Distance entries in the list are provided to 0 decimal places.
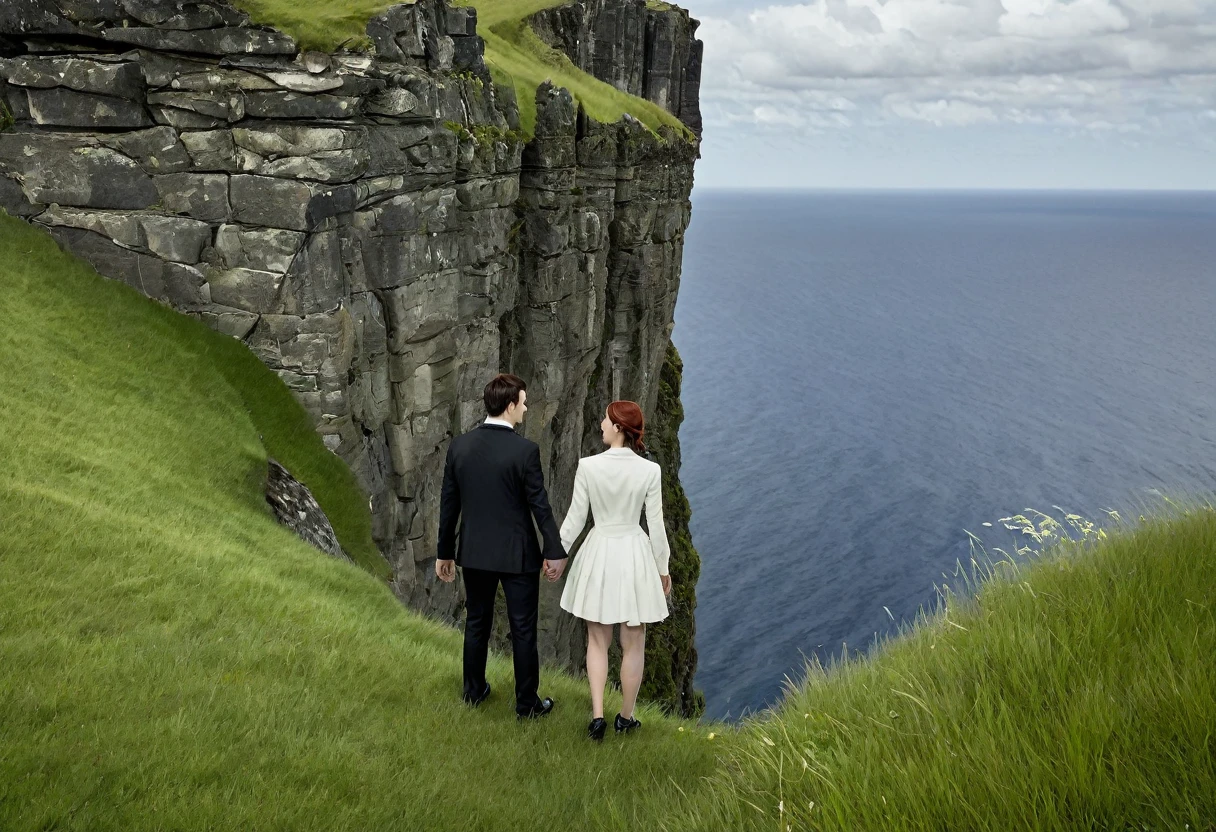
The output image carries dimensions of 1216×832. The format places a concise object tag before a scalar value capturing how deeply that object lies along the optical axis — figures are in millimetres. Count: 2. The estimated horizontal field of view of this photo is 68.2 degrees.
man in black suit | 9359
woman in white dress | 9062
